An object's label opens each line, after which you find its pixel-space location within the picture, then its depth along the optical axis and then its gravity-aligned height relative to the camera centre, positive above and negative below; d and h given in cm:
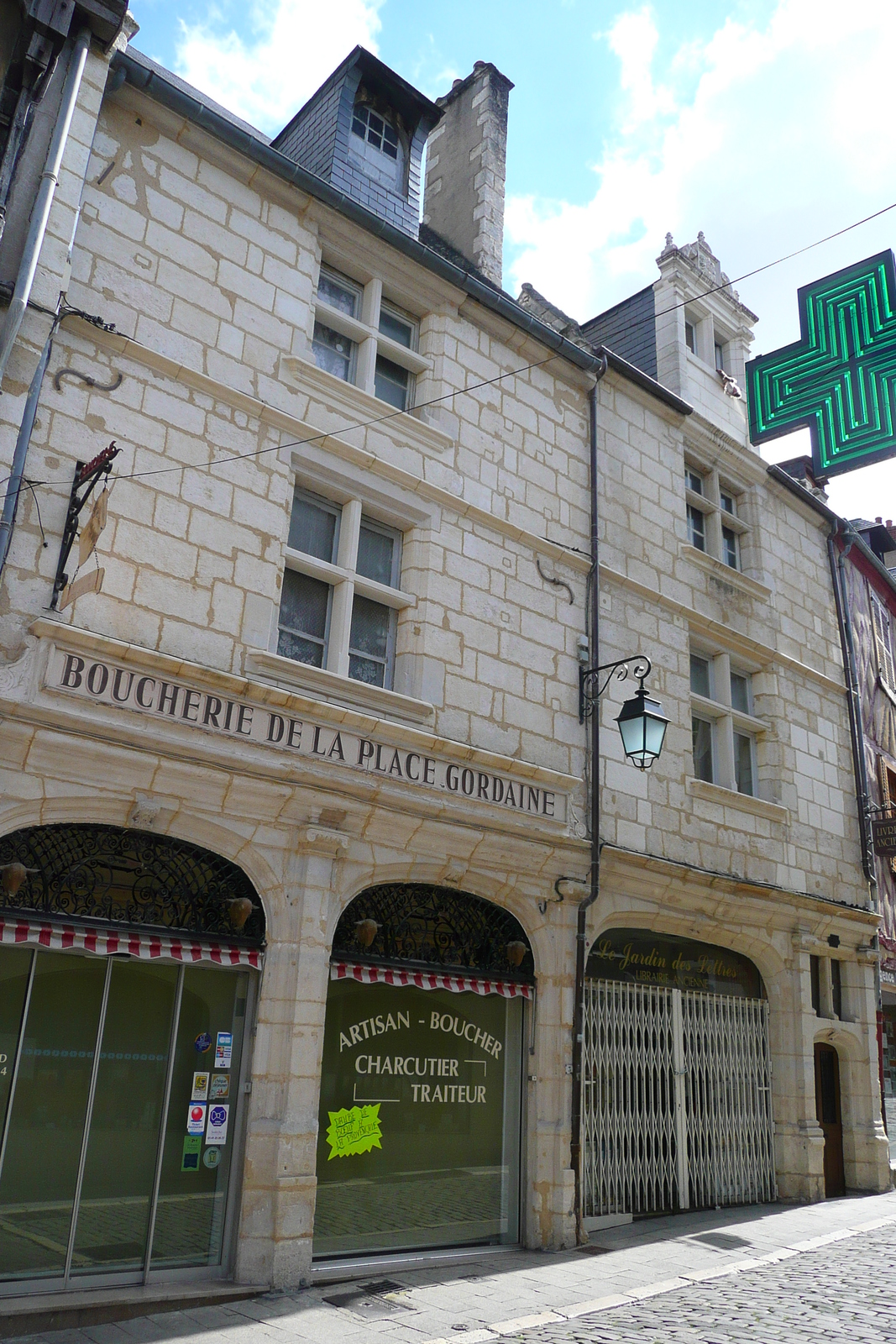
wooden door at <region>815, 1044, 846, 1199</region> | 1091 -60
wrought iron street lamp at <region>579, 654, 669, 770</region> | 819 +247
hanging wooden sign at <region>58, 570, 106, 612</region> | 603 +249
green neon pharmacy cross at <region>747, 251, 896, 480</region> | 906 +612
